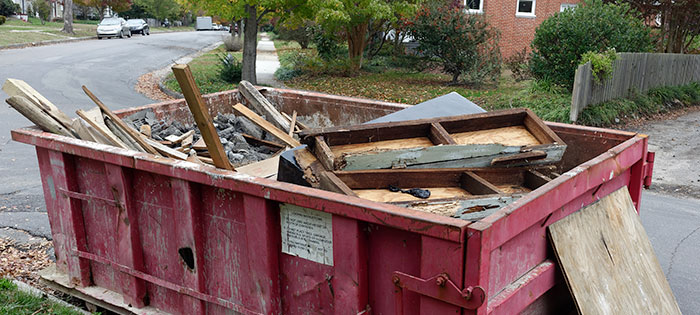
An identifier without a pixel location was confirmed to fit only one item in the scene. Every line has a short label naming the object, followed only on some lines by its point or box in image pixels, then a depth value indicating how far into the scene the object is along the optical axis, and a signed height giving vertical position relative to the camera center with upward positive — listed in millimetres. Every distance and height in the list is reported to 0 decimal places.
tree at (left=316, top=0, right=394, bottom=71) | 16734 -394
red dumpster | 2457 -1150
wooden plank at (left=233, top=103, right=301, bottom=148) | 5023 -1053
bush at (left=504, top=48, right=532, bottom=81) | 18902 -2067
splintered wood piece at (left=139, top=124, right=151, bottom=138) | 4957 -1032
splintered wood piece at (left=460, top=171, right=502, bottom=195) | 3086 -953
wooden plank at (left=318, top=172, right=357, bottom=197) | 2922 -892
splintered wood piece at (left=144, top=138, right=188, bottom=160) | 4070 -1012
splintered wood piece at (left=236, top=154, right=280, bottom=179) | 4066 -1125
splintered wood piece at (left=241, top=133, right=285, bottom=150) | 5137 -1182
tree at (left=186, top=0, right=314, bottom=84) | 16469 -205
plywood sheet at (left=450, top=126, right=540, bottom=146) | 3738 -842
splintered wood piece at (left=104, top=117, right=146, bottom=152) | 4149 -922
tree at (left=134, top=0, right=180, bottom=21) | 60812 -273
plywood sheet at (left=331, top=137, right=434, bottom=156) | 3576 -856
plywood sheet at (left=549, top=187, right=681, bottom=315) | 2947 -1348
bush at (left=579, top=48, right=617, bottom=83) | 13228 -1343
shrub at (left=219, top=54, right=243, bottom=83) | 19469 -2187
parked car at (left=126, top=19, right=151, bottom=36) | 47969 -1782
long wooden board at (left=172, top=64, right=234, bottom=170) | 3090 -622
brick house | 26000 -505
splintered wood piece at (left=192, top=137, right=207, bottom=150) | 4742 -1107
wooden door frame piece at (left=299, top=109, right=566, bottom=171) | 3312 -822
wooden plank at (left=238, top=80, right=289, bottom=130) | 5551 -966
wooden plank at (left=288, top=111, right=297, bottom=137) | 5313 -1086
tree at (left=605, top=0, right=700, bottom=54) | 18562 -485
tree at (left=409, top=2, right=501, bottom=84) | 19547 -1148
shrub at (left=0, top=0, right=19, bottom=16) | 50369 -192
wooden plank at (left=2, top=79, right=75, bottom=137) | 4223 -679
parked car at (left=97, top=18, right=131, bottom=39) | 41750 -1680
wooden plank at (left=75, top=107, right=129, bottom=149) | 4020 -834
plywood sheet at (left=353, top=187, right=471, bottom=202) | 3135 -1006
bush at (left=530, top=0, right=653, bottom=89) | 14594 -850
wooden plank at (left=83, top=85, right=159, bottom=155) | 4102 -892
